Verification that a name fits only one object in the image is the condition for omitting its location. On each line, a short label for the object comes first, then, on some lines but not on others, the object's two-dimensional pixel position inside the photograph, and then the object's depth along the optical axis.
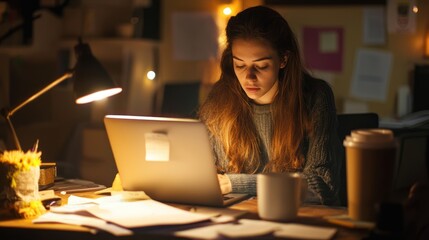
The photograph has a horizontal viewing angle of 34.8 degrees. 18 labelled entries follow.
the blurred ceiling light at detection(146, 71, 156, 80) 3.93
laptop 1.69
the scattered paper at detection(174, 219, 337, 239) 1.44
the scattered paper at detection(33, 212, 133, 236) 1.49
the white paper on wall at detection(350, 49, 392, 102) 3.73
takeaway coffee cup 1.55
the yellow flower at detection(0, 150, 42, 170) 1.70
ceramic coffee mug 1.59
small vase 1.67
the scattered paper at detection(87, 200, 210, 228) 1.54
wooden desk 1.48
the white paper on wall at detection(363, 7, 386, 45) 3.72
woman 2.09
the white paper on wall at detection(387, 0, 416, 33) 3.67
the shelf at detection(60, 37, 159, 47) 4.11
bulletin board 3.69
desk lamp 1.93
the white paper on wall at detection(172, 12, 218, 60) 4.20
